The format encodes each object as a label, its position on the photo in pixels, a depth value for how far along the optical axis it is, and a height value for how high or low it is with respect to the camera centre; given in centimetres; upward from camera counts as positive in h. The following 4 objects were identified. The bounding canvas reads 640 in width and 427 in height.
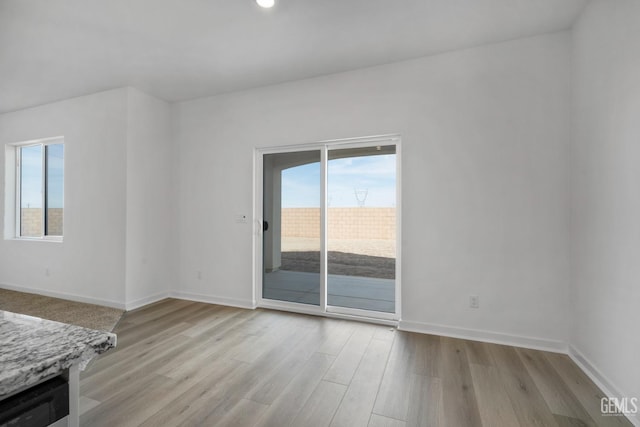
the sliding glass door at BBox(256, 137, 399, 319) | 352 -13
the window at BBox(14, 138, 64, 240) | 446 +40
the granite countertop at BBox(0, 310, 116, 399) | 50 -26
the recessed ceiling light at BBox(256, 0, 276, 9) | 227 +162
